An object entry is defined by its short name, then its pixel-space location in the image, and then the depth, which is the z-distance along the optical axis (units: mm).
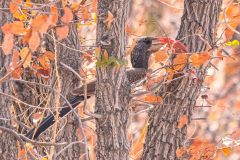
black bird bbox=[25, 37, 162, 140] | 10986
